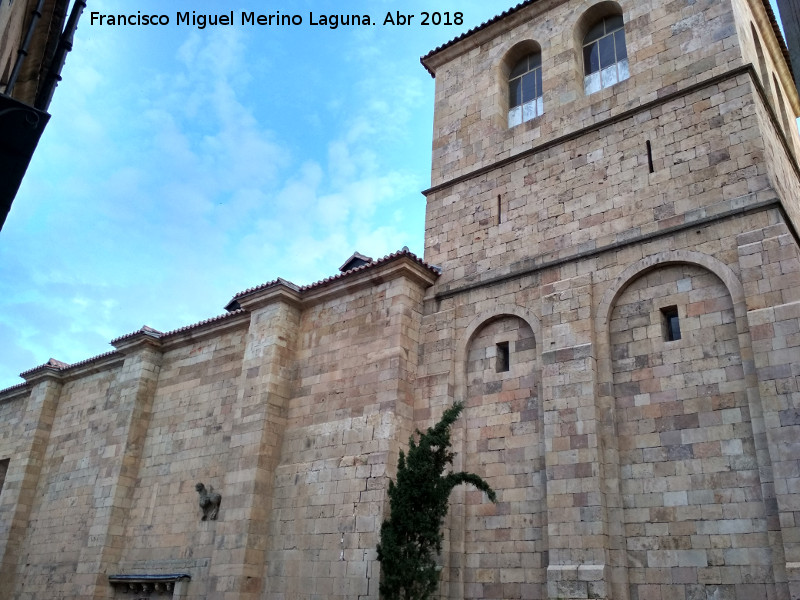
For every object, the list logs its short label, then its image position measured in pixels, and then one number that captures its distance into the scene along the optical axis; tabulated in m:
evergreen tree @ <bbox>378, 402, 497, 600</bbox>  9.91
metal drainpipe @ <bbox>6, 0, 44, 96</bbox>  4.76
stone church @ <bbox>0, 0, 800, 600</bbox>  9.58
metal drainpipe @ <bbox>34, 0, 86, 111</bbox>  5.40
